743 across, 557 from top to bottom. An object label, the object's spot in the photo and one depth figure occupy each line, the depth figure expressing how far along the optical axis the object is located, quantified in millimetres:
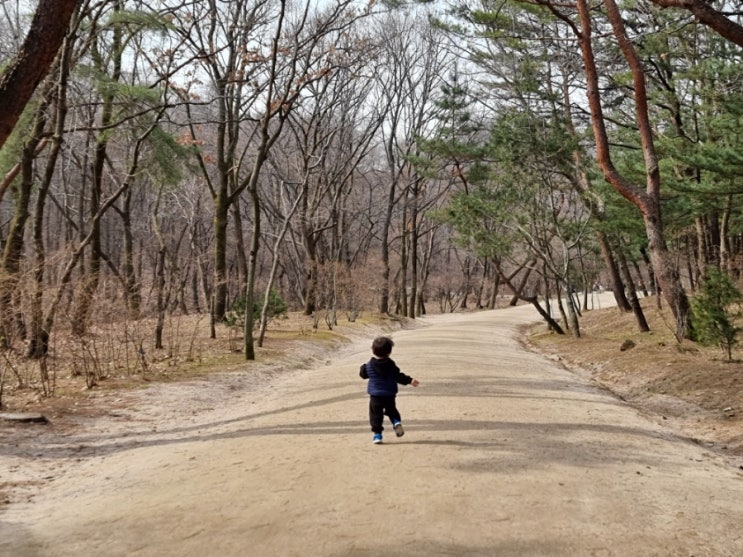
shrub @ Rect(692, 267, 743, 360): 10609
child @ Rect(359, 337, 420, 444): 5977
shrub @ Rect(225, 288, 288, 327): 16391
